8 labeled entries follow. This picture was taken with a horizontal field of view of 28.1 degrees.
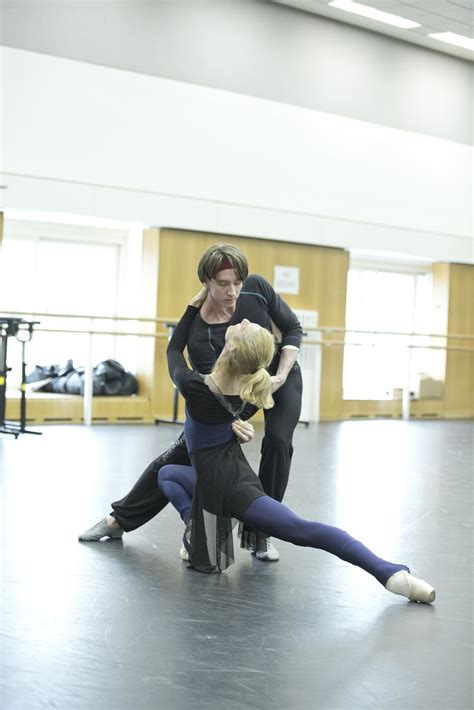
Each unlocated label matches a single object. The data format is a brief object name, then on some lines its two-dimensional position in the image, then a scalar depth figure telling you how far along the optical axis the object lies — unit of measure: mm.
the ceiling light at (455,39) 11766
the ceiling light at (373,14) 10836
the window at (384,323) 12547
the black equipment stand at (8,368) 7492
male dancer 3484
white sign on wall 10945
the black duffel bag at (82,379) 9711
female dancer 3111
